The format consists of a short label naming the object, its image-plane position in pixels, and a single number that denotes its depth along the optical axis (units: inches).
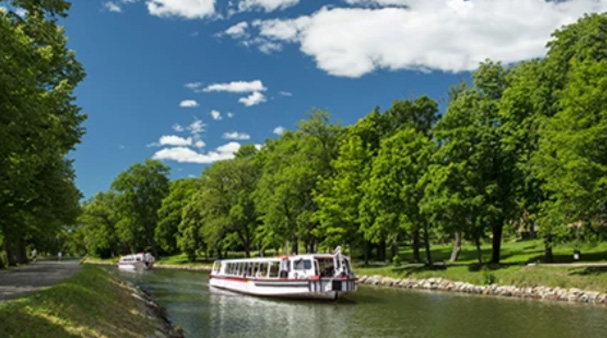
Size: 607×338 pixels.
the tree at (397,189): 1807.3
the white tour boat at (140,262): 3097.9
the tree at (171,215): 3646.7
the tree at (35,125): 586.6
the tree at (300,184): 2406.5
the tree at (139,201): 3954.2
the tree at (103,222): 4212.6
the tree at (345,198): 2095.2
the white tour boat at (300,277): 1380.4
